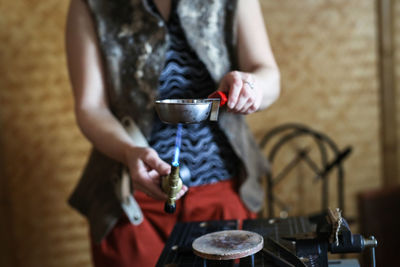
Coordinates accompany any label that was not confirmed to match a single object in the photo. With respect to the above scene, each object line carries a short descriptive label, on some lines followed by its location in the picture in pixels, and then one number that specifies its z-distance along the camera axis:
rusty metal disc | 0.63
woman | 0.96
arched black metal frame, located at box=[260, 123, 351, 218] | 1.74
